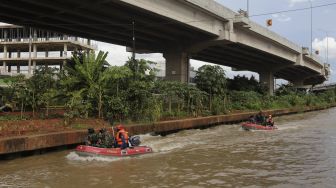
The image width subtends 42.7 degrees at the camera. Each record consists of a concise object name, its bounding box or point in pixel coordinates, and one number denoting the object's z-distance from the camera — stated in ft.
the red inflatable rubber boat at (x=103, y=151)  51.44
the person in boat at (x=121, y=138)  53.26
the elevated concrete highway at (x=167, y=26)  91.40
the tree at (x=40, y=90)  66.80
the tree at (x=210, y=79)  108.47
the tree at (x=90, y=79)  70.37
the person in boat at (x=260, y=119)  92.84
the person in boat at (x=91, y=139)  53.21
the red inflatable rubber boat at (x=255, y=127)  90.12
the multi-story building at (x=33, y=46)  262.06
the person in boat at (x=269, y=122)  92.01
